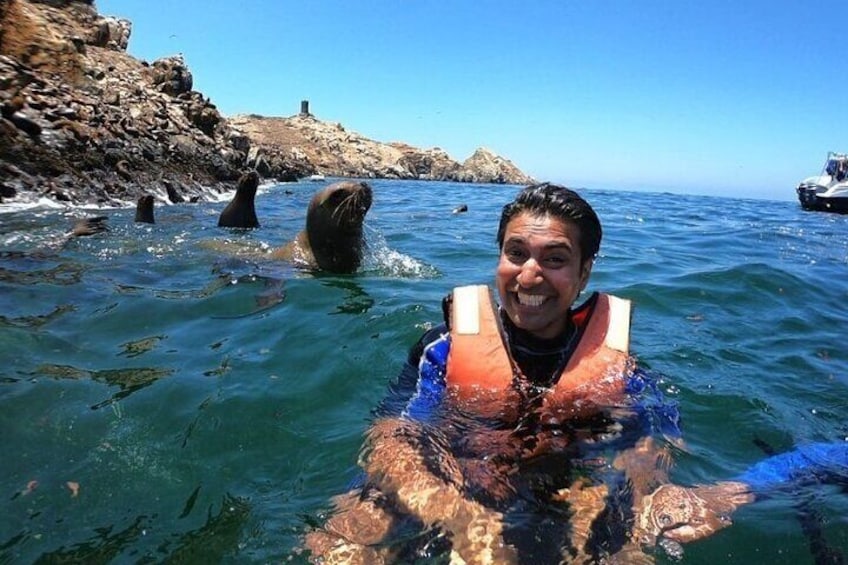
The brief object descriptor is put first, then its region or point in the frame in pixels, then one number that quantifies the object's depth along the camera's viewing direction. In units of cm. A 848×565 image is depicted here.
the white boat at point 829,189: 2616
